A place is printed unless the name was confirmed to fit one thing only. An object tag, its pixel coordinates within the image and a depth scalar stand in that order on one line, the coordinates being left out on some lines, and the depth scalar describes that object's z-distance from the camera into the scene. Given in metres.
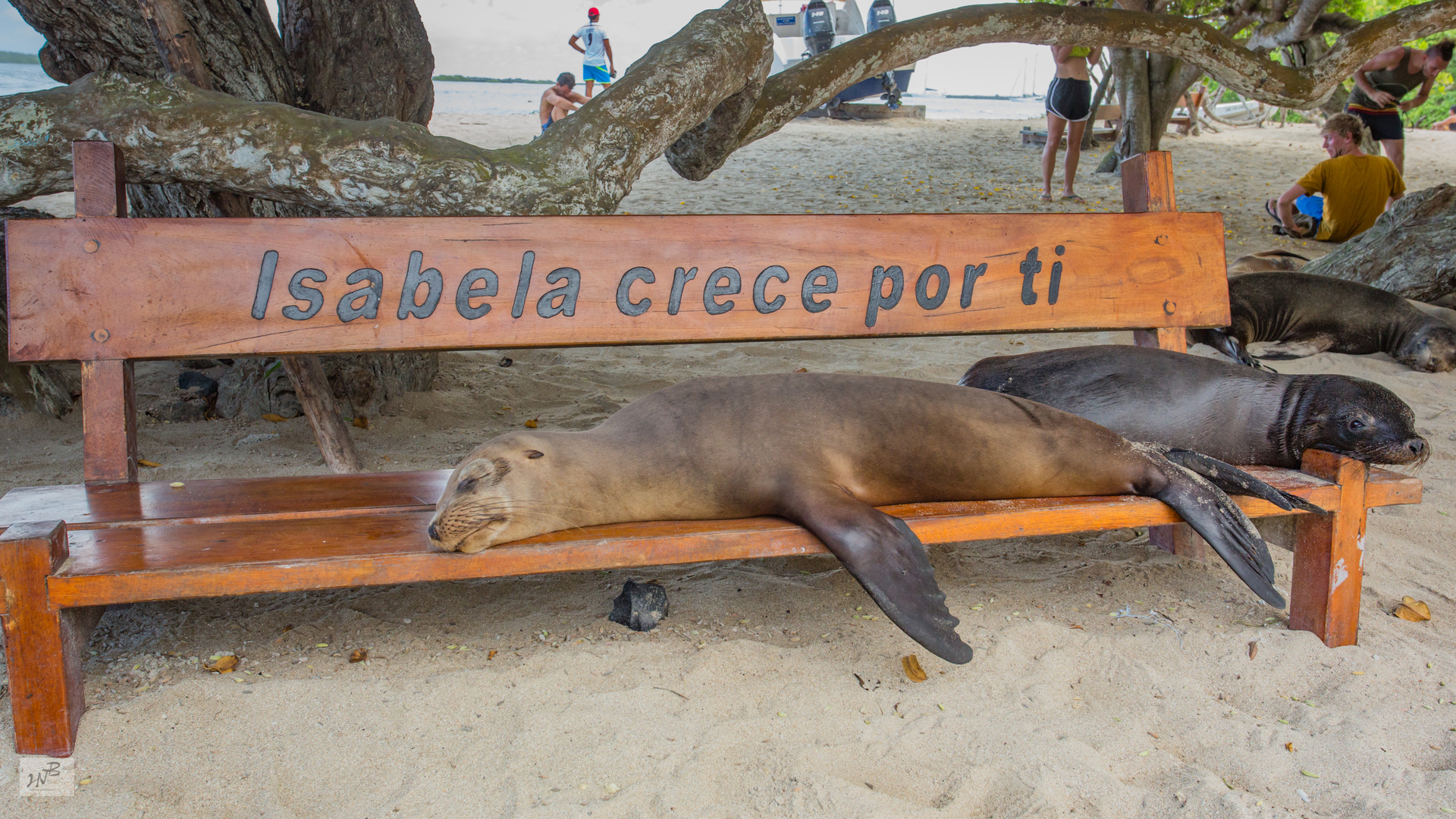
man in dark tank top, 8.88
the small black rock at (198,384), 4.00
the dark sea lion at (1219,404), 2.70
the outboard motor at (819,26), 18.59
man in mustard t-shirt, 7.55
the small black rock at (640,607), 2.40
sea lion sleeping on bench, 2.08
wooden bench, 1.92
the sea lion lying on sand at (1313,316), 5.37
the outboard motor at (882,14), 18.55
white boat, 18.06
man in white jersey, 12.45
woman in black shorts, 8.08
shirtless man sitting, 10.97
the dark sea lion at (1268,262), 6.40
